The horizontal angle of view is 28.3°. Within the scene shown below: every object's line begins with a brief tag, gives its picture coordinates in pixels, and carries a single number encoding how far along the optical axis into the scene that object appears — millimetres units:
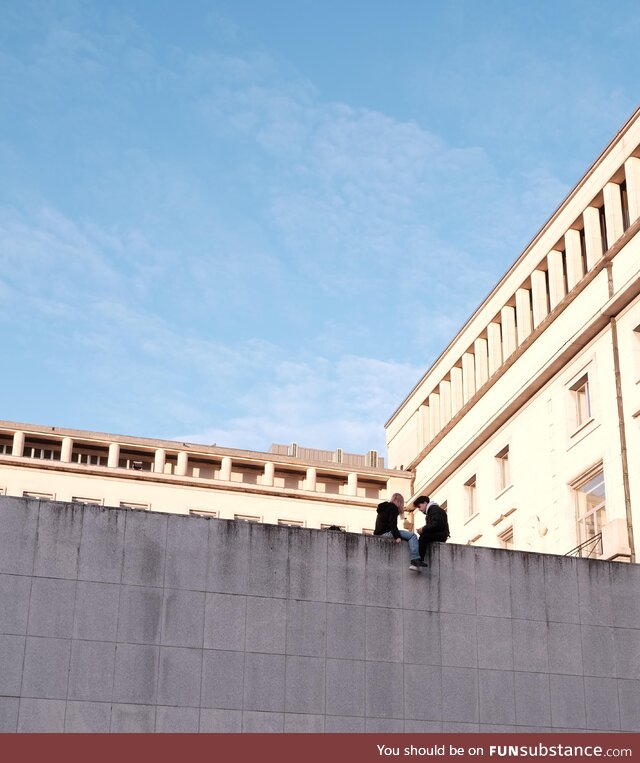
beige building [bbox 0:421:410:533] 54219
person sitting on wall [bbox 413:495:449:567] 23750
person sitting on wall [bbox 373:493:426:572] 23984
